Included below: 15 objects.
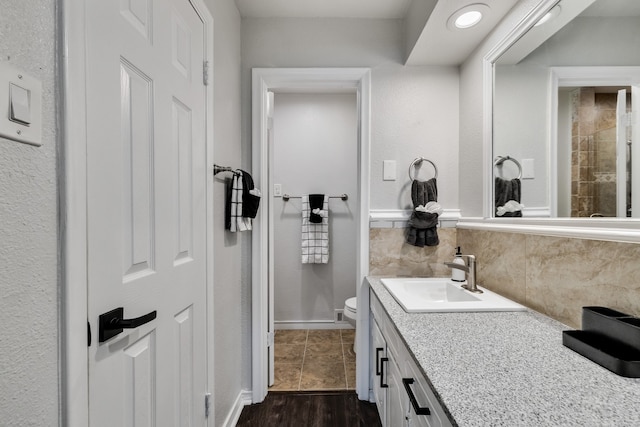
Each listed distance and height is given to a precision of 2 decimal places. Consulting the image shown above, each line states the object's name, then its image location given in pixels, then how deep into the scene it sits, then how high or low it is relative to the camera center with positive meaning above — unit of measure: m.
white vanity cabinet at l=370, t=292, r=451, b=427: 0.76 -0.63
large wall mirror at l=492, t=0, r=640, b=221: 0.80 +0.34
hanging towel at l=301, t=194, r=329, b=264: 2.79 -0.28
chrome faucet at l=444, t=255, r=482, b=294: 1.42 -0.33
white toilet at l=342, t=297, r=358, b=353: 2.23 -0.80
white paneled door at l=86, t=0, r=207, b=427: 0.66 +0.00
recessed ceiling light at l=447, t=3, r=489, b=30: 1.30 +0.94
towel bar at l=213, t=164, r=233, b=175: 1.37 +0.21
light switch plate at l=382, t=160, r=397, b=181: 1.82 +0.27
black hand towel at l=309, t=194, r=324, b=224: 2.76 +0.06
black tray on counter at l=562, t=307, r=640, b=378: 0.69 -0.36
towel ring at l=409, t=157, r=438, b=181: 1.80 +0.30
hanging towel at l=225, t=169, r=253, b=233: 1.49 +0.03
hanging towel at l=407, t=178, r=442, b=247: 1.72 -0.03
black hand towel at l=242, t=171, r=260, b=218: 1.56 +0.06
